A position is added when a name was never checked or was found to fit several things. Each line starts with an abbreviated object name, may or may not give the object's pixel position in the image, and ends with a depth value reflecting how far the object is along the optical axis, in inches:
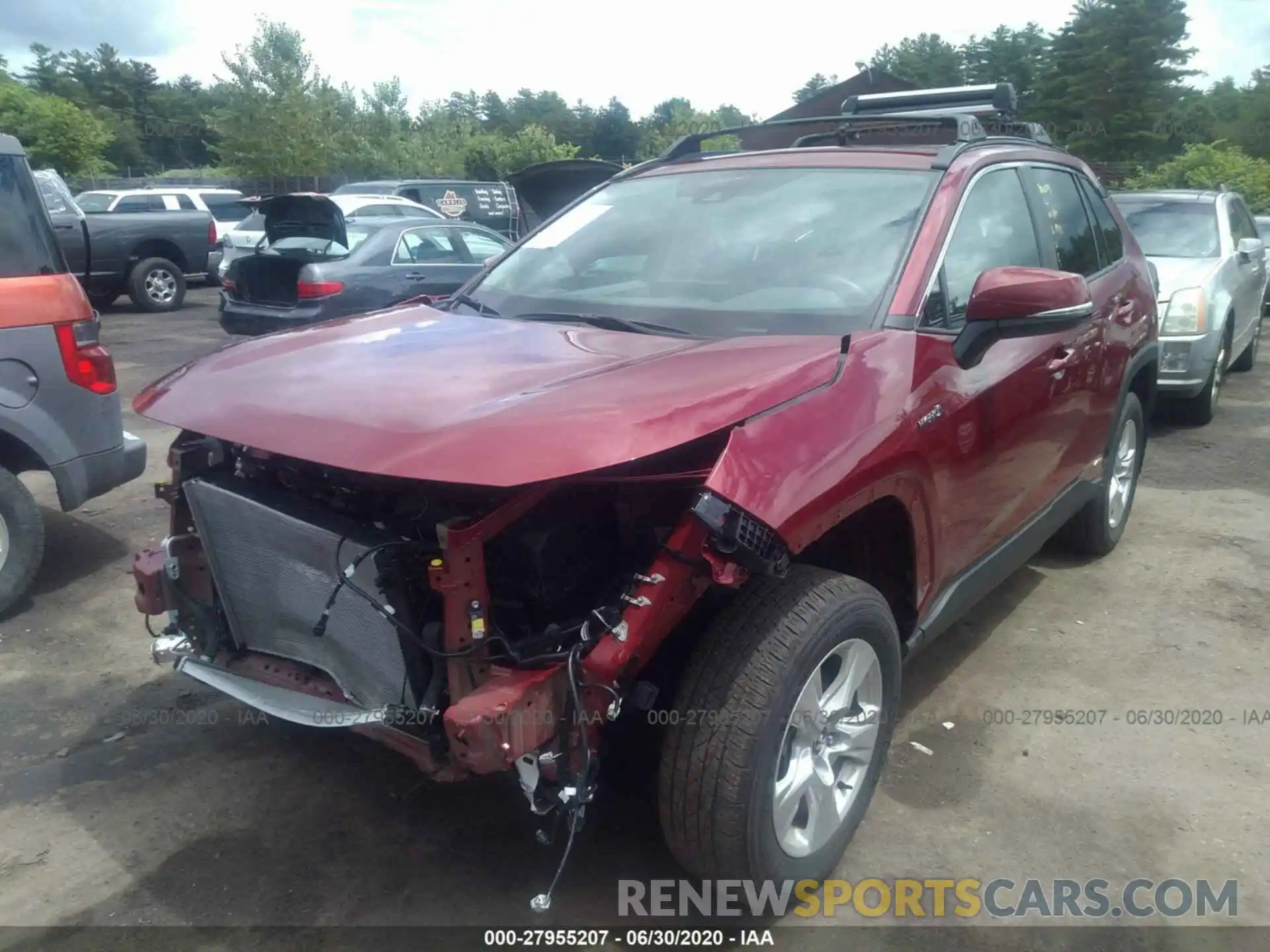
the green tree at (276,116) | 1588.3
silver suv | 287.9
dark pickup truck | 581.3
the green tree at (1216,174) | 863.7
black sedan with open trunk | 359.3
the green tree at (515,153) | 1503.4
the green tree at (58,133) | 1384.1
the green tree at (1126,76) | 1843.0
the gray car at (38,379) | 173.5
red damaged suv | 86.4
